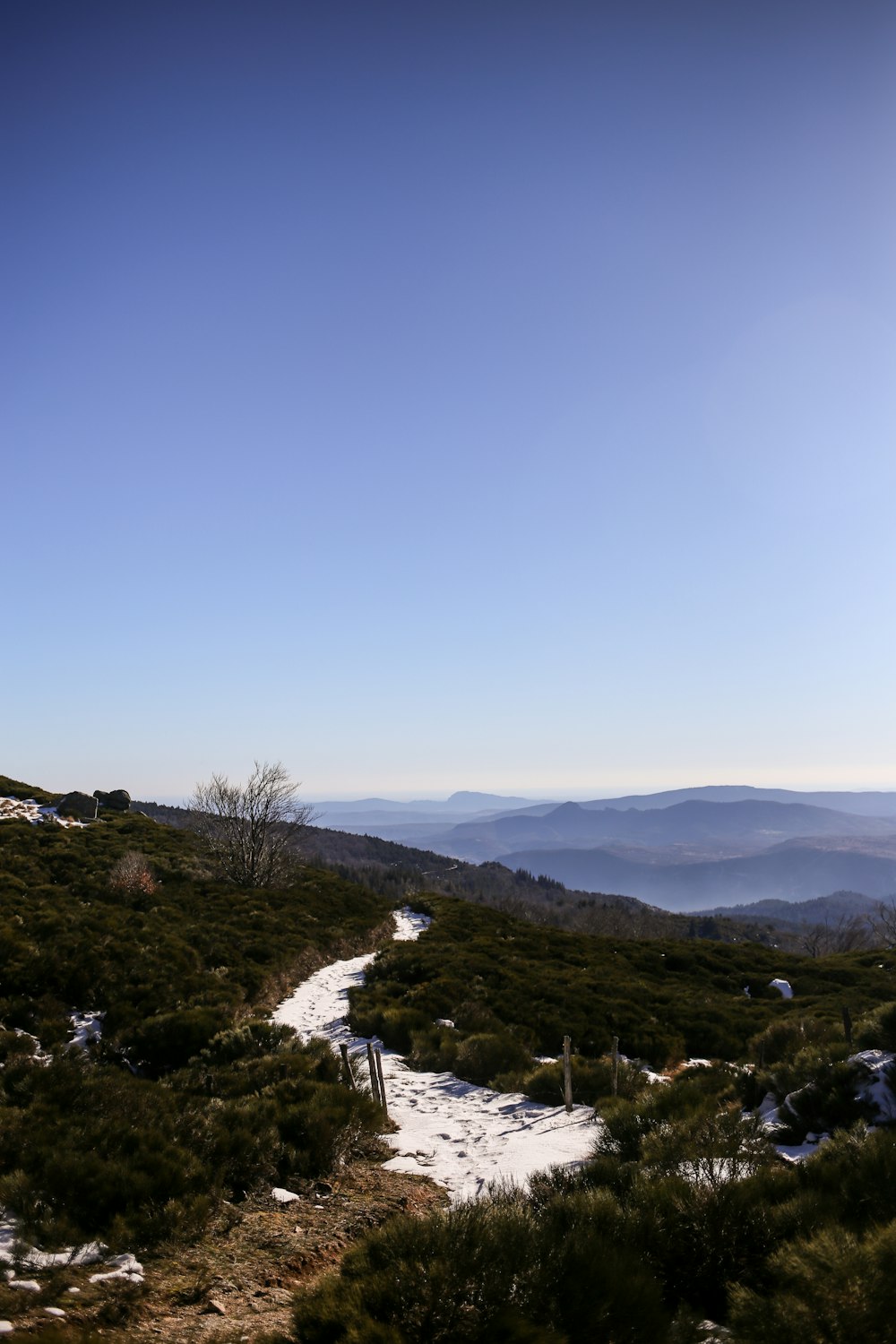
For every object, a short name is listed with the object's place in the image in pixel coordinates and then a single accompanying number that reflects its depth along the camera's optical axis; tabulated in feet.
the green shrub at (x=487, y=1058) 48.42
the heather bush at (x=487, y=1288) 13.30
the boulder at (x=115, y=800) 152.25
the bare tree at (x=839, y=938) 245.00
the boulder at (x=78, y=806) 122.72
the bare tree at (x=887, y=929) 227.94
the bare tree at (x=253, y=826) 114.11
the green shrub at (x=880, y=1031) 30.89
